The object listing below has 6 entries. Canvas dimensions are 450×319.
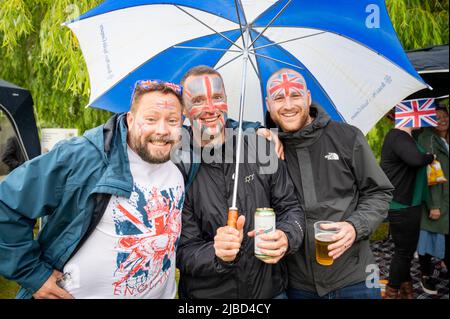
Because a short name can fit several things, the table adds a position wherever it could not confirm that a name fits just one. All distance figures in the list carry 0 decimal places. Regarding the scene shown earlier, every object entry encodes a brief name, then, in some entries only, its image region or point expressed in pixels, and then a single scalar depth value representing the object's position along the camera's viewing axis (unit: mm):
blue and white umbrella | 2348
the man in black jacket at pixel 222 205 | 2051
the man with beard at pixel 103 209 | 1784
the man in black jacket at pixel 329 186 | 2215
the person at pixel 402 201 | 4316
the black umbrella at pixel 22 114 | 4969
